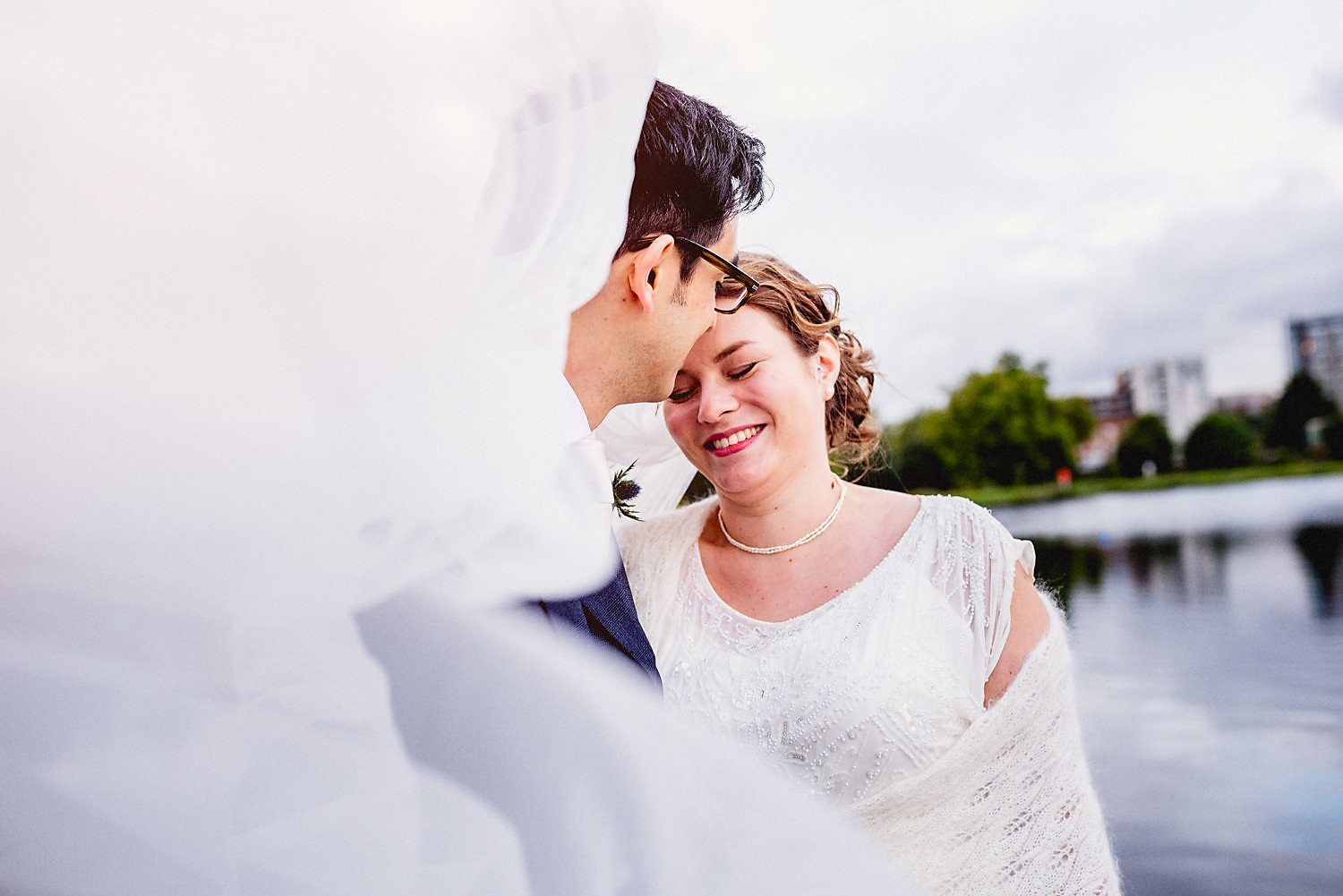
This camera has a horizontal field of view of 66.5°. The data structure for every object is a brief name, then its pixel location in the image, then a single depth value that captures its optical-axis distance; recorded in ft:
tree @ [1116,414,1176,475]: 274.16
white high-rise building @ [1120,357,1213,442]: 465.06
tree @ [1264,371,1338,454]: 269.23
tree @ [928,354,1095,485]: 209.67
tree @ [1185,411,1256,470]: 266.98
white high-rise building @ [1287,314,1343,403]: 416.26
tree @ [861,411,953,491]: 175.32
